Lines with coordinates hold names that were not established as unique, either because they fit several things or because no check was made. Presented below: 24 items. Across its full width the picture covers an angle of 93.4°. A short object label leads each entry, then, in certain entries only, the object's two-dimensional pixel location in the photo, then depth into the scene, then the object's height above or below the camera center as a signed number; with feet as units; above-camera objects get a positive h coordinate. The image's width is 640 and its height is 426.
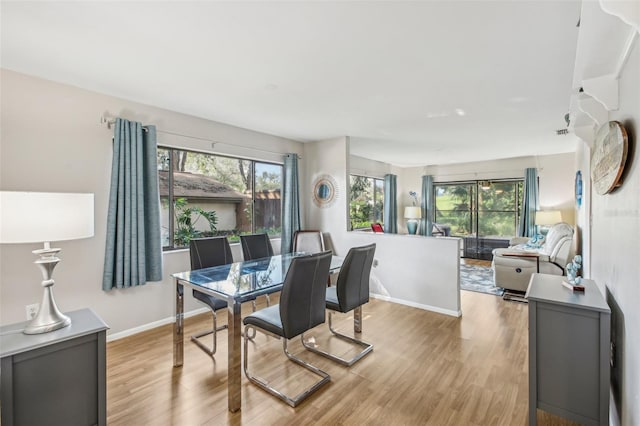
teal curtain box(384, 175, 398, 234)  25.45 +0.45
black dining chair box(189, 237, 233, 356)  8.92 -1.62
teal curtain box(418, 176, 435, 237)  27.32 +0.38
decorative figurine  6.39 -1.33
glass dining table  6.59 -1.85
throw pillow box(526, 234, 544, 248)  18.58 -2.01
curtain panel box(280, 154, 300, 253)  15.62 +0.40
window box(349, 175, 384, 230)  22.91 +0.75
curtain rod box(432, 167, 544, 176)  23.12 +3.11
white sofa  14.33 -2.52
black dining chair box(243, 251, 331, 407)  6.70 -2.33
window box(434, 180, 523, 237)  24.08 +0.28
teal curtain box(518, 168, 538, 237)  22.02 +0.57
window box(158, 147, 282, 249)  12.00 +0.68
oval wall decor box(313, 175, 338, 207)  16.17 +1.09
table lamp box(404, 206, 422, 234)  26.58 -0.43
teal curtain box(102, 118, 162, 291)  9.77 -0.03
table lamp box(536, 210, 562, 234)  19.70 -0.54
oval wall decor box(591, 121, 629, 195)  4.57 +0.94
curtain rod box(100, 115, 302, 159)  9.83 +3.00
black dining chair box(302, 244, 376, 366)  8.29 -2.22
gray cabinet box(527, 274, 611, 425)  5.19 -2.63
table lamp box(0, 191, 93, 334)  4.70 -0.21
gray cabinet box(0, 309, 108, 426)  4.60 -2.68
